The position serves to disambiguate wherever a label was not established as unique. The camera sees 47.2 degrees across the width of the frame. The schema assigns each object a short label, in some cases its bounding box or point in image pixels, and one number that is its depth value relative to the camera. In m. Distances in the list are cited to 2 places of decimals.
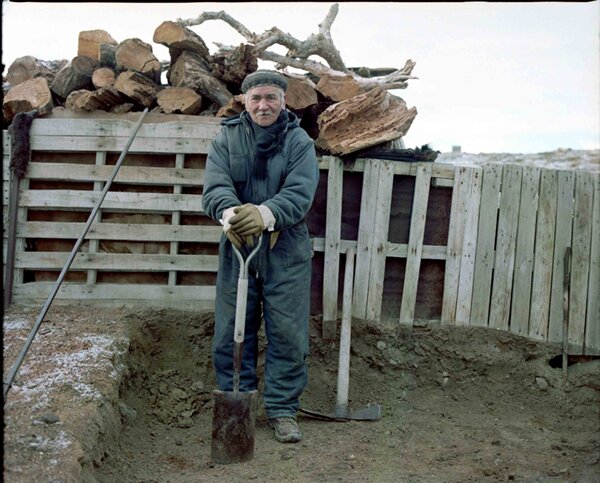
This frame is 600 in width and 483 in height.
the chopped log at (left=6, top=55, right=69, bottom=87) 5.87
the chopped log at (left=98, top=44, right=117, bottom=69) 5.50
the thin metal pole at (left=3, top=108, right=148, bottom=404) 3.66
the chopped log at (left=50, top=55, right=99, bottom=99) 5.54
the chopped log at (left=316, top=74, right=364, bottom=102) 5.40
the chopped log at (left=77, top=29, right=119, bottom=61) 5.60
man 4.23
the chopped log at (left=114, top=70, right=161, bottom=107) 5.30
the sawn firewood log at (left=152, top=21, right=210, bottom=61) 5.34
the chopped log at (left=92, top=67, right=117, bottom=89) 5.44
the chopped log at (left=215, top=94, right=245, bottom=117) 5.19
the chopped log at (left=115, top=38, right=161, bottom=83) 5.37
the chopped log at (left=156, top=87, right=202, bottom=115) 5.33
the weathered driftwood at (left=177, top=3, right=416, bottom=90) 5.62
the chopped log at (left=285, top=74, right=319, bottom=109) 5.28
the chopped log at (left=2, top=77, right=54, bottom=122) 5.36
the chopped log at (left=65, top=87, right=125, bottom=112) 5.30
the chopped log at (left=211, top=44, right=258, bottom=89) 5.32
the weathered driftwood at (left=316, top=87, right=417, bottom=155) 5.06
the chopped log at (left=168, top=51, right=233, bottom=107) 5.37
